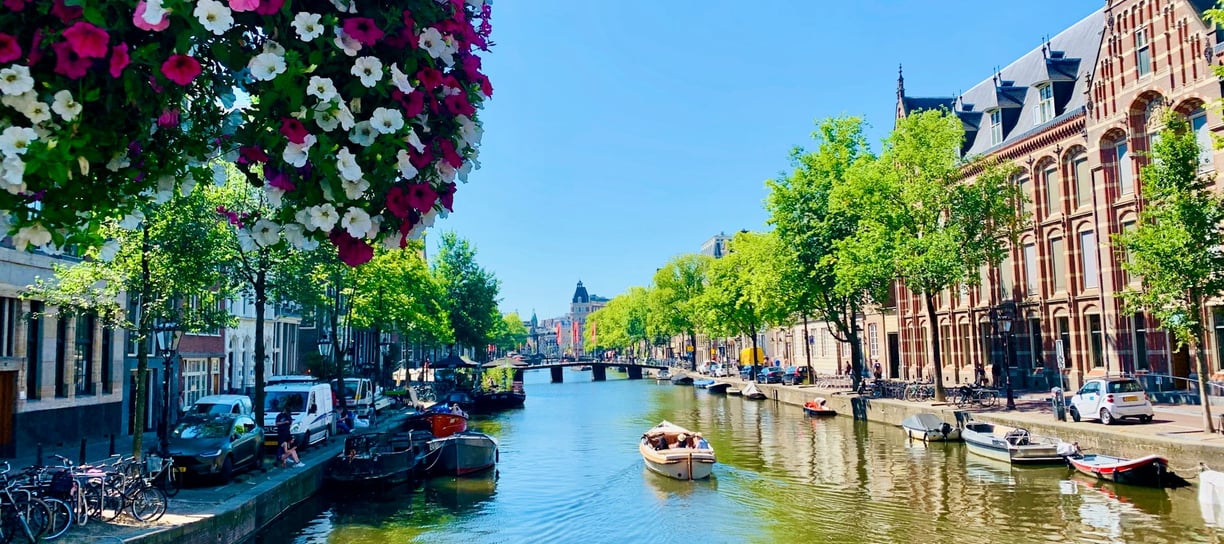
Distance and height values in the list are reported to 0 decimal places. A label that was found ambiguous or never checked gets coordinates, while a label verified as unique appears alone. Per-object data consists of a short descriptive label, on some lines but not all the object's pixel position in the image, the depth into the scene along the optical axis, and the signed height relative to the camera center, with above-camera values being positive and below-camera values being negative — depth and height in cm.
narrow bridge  11081 -354
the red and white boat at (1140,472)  2145 -378
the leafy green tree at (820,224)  4381 +616
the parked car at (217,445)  1925 -217
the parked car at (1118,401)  2667 -234
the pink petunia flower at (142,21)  351 +143
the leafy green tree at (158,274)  1861 +196
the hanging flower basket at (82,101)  360 +124
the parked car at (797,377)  6144 -282
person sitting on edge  2309 -281
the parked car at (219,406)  2445 -148
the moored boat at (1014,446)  2577 -364
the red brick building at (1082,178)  3331 +696
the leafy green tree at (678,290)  9812 +630
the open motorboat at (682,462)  2664 -386
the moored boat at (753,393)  6056 -388
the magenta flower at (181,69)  369 +129
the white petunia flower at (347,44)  410 +153
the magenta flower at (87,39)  352 +137
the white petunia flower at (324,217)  416 +69
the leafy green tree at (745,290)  4809 +360
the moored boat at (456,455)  2784 -358
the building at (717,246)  14038 +1655
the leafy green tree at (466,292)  7869 +548
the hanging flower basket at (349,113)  409 +125
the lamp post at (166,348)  1902 +24
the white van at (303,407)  2766 -186
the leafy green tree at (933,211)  3578 +550
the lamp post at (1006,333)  3918 -1
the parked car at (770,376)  6469 -285
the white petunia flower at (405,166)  434 +97
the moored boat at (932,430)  3209 -372
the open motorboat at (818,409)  4444 -380
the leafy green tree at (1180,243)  2331 +240
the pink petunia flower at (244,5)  352 +149
